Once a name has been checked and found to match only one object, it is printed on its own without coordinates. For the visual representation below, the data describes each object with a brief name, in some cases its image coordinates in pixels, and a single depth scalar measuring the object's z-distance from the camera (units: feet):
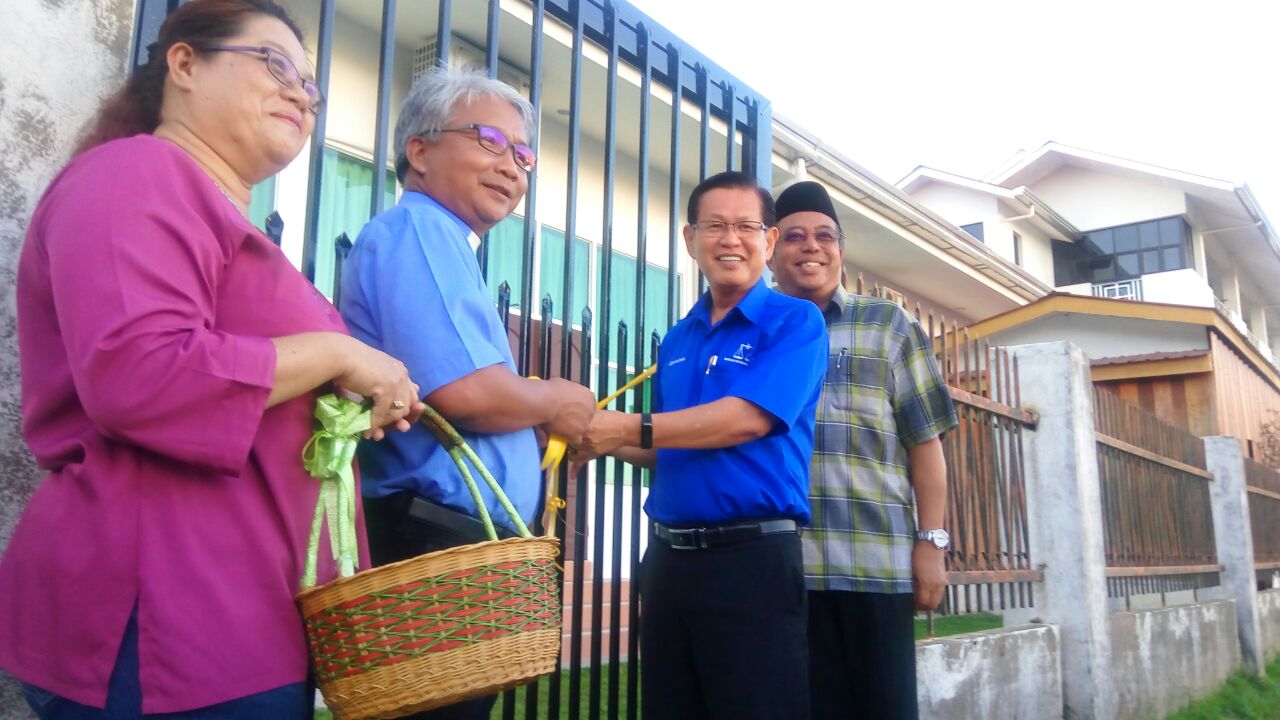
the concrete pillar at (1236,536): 31.12
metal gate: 8.43
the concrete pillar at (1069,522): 19.12
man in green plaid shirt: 10.07
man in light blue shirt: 6.46
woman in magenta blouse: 4.59
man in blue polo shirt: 8.21
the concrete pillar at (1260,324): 95.35
